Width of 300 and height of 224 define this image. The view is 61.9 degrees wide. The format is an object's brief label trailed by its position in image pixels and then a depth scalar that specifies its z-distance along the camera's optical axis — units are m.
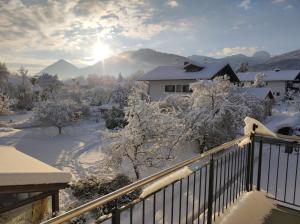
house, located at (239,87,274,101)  21.47
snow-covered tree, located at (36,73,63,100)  46.31
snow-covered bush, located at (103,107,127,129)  22.67
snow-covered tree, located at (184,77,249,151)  12.61
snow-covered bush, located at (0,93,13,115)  27.48
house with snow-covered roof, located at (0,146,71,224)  4.64
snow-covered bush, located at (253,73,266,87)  30.47
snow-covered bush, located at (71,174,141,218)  9.27
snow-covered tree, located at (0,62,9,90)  40.53
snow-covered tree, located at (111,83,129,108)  35.53
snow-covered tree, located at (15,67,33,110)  39.06
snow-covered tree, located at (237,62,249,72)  53.47
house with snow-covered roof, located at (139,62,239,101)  21.25
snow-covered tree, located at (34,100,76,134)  21.45
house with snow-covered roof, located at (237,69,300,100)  36.12
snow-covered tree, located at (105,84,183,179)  10.38
